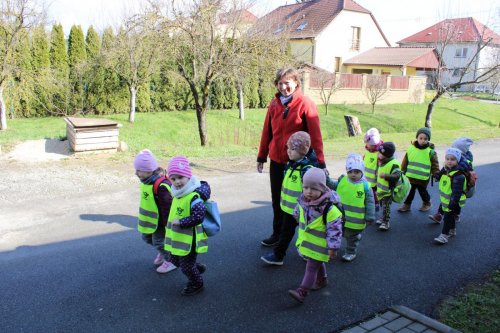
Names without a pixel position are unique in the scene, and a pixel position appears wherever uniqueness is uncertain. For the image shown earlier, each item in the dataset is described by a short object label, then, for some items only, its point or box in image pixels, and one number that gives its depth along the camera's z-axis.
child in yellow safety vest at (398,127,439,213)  6.19
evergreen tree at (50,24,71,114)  18.06
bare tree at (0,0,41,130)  13.48
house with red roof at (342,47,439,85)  39.59
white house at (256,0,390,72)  38.31
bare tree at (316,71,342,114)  26.58
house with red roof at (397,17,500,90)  17.58
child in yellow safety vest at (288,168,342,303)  3.59
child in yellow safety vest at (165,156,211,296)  3.65
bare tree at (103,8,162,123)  15.95
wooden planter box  10.05
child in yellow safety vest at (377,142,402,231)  5.66
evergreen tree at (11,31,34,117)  16.09
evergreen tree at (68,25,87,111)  18.41
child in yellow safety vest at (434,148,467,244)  5.35
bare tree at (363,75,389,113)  27.67
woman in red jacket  4.41
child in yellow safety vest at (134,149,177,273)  4.13
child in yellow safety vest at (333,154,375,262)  4.59
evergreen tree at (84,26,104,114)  18.77
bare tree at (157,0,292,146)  12.08
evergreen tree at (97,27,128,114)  19.05
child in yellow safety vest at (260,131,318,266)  4.21
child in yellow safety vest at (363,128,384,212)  5.96
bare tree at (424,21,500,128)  16.86
